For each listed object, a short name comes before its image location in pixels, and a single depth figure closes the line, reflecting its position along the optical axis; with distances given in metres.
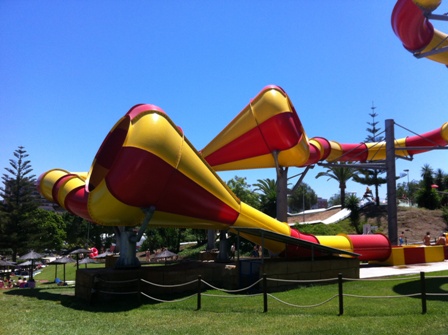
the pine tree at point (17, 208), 36.81
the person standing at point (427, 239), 21.71
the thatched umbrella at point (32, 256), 19.94
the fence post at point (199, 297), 10.35
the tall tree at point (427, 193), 43.16
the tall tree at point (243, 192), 45.44
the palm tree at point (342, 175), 45.53
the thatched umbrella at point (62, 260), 19.61
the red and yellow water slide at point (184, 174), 11.49
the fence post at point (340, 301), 8.55
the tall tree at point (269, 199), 39.88
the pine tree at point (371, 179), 46.16
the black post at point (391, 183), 19.83
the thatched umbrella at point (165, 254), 24.16
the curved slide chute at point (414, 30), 14.05
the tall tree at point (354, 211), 39.46
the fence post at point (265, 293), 9.42
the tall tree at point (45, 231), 37.66
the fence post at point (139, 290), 11.46
